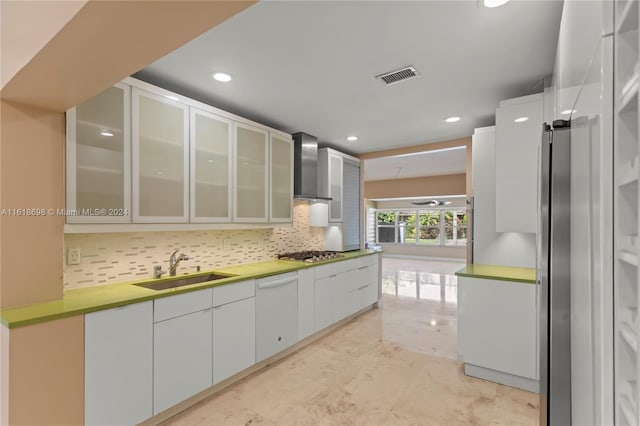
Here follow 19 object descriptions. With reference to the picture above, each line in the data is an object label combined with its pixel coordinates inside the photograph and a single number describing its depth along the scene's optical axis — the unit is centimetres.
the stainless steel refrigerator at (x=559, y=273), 94
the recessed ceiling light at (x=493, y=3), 163
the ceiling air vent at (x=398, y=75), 238
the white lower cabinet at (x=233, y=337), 255
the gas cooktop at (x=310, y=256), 383
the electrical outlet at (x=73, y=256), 226
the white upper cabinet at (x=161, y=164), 209
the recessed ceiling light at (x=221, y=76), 245
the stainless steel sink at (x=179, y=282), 262
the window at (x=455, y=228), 1012
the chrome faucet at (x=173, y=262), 280
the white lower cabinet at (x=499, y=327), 260
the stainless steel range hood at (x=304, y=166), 396
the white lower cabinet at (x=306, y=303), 342
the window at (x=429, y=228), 1061
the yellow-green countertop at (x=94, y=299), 170
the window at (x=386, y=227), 1142
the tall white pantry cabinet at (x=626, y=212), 47
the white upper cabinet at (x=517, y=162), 268
